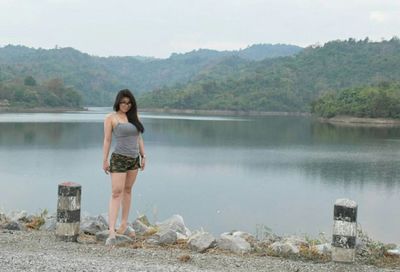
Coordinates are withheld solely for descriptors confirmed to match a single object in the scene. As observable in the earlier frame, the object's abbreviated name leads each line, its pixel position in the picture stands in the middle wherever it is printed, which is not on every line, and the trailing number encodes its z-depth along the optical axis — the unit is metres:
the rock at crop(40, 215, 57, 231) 6.79
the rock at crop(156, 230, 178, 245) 6.12
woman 5.89
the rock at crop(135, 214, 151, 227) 9.11
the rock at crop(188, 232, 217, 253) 5.84
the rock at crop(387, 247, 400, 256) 5.74
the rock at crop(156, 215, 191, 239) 8.05
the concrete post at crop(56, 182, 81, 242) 5.96
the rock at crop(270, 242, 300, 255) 5.67
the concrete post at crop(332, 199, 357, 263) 5.31
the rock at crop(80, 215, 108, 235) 6.58
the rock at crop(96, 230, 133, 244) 5.95
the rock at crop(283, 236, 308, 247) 7.25
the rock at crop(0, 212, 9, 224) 7.34
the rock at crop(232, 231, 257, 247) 7.01
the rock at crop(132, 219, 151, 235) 7.27
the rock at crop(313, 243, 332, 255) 5.97
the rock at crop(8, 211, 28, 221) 7.96
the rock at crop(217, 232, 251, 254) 5.88
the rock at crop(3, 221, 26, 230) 6.83
